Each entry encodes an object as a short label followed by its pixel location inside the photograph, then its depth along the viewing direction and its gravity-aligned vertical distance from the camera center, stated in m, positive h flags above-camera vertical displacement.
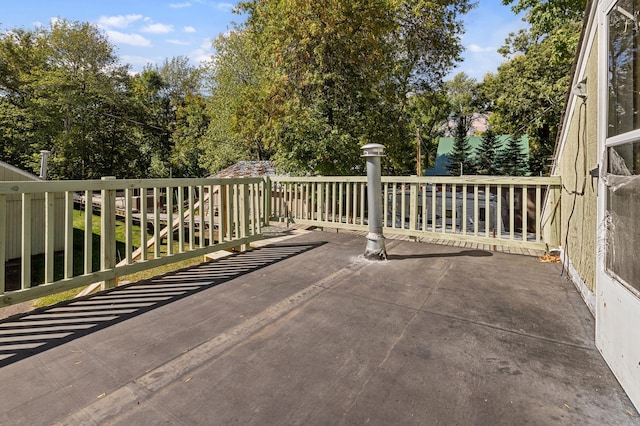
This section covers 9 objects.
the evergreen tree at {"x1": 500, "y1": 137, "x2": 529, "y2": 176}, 18.78 +3.13
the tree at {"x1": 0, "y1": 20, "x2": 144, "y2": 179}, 19.53 +7.73
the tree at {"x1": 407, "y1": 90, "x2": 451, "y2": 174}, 25.75 +7.12
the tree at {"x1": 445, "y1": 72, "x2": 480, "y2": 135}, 25.97 +9.70
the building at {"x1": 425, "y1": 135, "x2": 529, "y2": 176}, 20.47 +4.29
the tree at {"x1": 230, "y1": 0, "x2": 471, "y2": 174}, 8.06 +3.54
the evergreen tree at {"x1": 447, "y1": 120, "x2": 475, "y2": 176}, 20.53 +3.57
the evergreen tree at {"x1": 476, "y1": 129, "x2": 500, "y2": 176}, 19.94 +3.69
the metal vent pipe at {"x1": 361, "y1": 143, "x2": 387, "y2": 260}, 3.66 +0.14
